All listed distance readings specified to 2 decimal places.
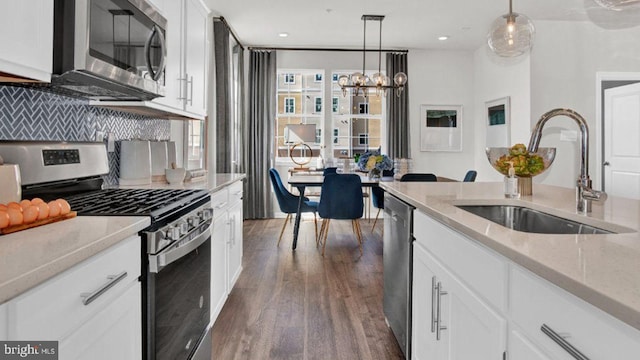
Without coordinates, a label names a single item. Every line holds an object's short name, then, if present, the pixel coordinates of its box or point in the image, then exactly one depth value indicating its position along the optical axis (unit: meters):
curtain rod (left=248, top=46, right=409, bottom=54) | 6.53
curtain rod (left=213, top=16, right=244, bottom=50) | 5.08
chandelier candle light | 5.05
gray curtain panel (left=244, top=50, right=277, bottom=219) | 6.46
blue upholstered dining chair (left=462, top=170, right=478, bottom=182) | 4.66
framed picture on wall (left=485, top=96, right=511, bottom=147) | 5.75
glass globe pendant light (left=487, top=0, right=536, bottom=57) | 2.38
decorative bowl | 1.88
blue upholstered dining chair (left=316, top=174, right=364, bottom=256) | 4.14
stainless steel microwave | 1.43
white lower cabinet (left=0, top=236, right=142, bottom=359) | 0.72
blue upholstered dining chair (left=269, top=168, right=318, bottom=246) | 4.60
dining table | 4.29
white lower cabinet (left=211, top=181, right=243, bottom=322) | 2.37
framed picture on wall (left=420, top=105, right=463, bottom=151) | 6.80
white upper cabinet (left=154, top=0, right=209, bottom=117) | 2.42
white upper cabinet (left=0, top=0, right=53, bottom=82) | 1.11
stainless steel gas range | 1.31
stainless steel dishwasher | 1.94
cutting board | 1.00
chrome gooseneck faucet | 1.45
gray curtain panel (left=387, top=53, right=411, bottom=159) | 6.63
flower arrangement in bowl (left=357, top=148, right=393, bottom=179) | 4.69
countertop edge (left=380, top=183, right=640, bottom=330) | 0.57
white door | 4.73
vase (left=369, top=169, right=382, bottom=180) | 4.71
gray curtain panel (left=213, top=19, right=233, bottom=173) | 5.09
